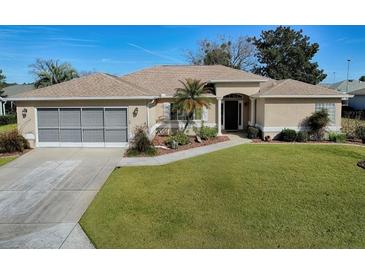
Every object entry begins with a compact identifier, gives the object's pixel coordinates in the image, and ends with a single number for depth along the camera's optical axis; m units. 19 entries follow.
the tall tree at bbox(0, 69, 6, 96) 42.70
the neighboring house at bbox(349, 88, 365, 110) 38.72
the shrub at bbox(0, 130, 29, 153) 16.39
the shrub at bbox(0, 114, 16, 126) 33.69
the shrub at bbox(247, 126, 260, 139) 20.33
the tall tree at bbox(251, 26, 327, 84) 43.06
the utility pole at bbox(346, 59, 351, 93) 50.15
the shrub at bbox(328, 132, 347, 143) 19.45
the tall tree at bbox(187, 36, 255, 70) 47.09
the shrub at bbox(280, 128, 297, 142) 19.50
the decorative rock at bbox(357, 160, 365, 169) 12.99
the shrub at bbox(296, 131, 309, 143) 19.47
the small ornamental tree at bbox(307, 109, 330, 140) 19.28
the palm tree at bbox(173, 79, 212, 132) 18.98
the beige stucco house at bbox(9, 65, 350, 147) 17.33
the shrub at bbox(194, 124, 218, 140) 19.83
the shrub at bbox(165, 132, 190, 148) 17.67
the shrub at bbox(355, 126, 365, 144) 19.48
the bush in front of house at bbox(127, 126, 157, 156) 15.66
